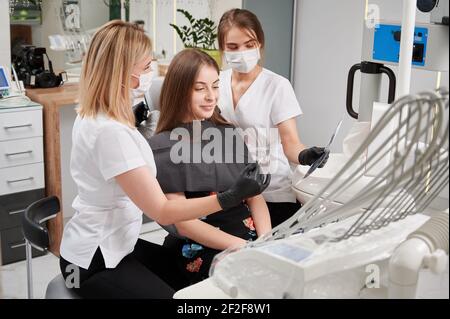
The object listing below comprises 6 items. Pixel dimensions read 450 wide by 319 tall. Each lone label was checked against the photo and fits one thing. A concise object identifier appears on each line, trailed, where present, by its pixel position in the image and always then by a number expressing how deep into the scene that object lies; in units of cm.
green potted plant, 428
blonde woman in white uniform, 165
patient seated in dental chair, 197
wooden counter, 326
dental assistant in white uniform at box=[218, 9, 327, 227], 241
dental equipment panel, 182
